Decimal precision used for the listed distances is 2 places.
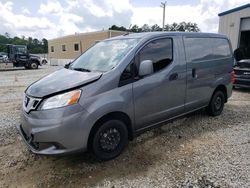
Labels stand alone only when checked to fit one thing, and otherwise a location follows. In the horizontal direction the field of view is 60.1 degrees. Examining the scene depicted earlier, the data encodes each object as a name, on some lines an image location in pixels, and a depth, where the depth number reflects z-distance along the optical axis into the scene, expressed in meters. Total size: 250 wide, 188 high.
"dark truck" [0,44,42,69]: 23.14
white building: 13.20
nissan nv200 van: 2.75
